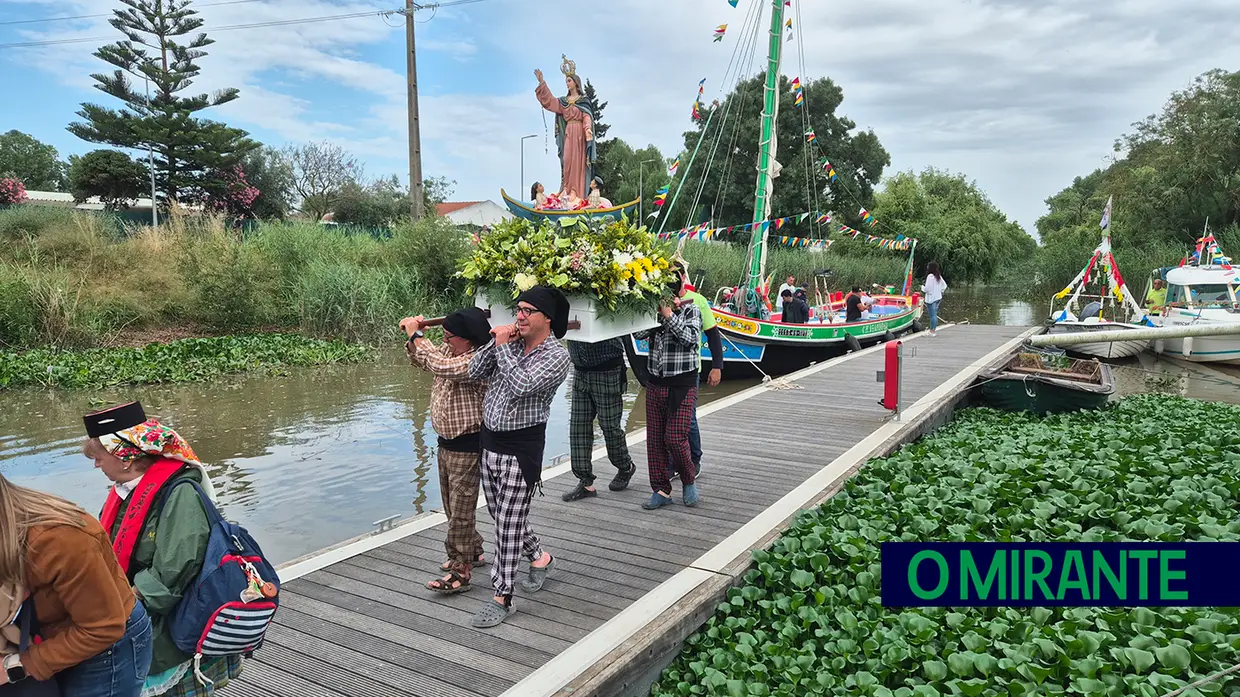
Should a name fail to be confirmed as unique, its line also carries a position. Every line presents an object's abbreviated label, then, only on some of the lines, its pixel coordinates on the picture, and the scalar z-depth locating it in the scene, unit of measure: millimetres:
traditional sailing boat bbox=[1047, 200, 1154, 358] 18906
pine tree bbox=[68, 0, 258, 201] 28672
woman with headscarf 2383
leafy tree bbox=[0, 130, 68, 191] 52438
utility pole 22562
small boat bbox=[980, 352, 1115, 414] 10438
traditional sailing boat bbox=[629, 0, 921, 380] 15508
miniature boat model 5822
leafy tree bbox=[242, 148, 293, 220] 36094
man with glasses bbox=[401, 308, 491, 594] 4188
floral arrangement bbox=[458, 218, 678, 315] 4625
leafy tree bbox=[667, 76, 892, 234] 38656
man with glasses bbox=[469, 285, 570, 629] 3947
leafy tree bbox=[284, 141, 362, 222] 49406
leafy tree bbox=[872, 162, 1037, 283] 41656
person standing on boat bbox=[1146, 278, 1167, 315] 20500
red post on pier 8641
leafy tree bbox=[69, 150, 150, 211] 29188
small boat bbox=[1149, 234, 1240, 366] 18547
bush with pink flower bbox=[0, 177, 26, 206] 29438
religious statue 7375
